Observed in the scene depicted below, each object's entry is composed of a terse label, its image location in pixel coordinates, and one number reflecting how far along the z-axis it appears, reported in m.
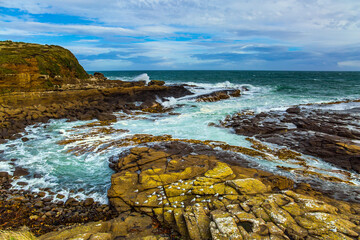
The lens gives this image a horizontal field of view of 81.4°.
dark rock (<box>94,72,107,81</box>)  36.63
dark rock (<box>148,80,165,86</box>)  34.36
